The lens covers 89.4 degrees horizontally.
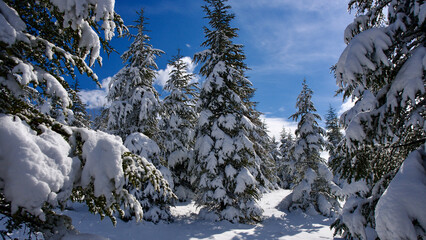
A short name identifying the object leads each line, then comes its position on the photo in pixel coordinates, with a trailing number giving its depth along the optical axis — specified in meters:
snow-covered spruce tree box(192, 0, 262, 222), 11.89
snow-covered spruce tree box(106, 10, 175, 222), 11.07
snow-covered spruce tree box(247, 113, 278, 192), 13.50
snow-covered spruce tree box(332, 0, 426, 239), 3.76
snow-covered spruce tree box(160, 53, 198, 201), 17.31
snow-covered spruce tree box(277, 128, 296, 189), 40.92
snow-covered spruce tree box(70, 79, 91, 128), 17.67
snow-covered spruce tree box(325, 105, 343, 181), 30.01
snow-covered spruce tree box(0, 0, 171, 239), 1.89
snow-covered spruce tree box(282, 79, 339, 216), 16.22
